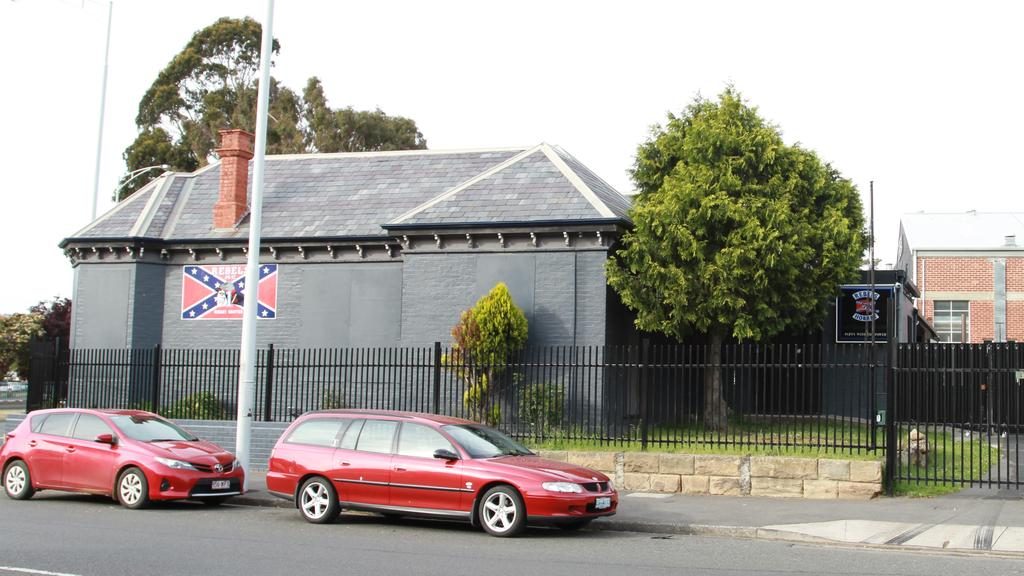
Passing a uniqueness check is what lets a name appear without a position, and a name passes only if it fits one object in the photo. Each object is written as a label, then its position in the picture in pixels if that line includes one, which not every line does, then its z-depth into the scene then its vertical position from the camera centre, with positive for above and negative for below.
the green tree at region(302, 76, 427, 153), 50.22 +11.61
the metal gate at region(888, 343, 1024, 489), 14.23 -0.08
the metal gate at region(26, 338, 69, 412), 20.62 -0.39
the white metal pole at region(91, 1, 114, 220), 33.97 +8.26
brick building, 47.69 +4.56
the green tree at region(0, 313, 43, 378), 43.94 +0.80
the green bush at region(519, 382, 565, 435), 18.21 -0.67
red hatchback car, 13.93 -1.41
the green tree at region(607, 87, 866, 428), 18.89 +2.52
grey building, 20.45 +2.44
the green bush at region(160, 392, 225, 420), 21.31 -1.02
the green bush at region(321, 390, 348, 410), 20.65 -0.75
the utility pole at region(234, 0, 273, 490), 15.68 +1.02
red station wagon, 11.49 -1.26
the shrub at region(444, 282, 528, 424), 19.06 +0.56
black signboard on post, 24.98 +1.63
